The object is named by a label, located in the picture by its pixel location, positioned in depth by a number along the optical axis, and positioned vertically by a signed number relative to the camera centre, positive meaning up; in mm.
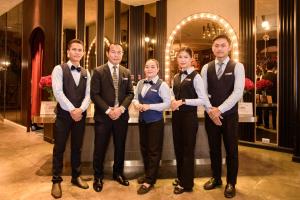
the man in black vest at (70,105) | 2869 -43
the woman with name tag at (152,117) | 2980 -171
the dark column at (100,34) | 6254 +1448
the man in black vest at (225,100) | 2848 +6
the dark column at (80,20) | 5875 +1642
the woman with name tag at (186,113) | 2877 -124
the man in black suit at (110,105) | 2971 -44
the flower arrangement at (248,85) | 4160 +225
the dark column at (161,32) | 6473 +1540
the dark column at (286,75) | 4805 +426
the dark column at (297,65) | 4168 +515
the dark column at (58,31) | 5547 +1335
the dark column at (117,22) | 6574 +1800
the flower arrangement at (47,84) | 4035 +233
